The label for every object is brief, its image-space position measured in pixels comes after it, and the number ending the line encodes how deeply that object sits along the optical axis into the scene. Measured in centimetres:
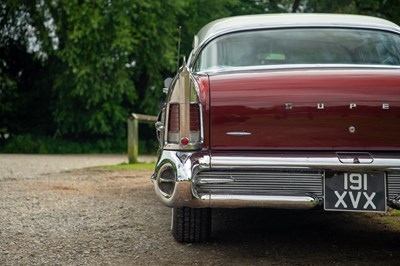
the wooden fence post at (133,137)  1097
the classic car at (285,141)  343
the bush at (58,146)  1758
